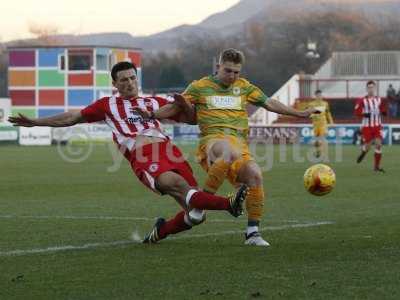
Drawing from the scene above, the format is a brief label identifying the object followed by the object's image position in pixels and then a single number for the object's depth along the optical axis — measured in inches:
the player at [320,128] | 1417.3
